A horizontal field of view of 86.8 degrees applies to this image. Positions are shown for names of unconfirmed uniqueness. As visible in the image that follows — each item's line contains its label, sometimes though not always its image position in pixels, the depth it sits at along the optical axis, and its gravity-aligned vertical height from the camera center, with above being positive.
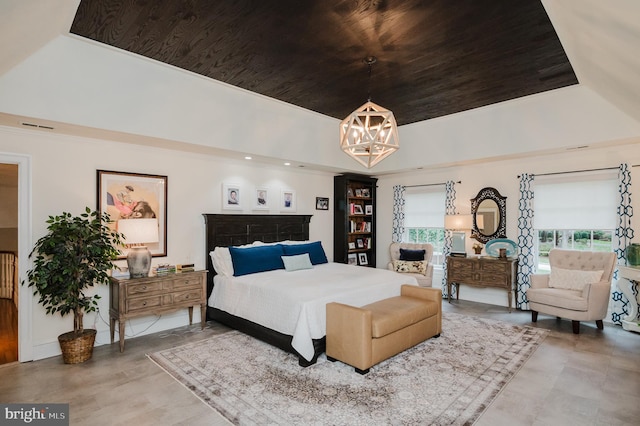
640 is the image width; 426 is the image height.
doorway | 5.39 -0.50
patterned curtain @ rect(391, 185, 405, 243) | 6.85 -0.02
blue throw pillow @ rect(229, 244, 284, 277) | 4.51 -0.63
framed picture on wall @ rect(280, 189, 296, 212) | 5.91 +0.23
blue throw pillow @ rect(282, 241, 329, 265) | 5.12 -0.58
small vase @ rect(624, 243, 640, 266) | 4.13 -0.52
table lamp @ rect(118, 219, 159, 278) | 3.79 -0.29
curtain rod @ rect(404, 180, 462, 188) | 6.32 +0.55
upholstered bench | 3.05 -1.13
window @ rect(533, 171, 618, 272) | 4.71 +0.00
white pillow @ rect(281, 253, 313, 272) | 4.79 -0.70
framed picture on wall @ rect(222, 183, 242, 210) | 5.07 +0.26
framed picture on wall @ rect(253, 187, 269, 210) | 5.48 +0.24
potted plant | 3.28 -0.55
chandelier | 3.28 +0.79
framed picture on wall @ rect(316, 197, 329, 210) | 6.54 +0.20
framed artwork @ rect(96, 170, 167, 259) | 3.96 +0.19
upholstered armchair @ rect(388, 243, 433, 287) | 5.77 -0.87
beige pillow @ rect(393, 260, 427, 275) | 5.85 -0.93
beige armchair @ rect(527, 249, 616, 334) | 4.09 -0.98
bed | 3.37 -0.88
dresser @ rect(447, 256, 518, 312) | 5.21 -0.96
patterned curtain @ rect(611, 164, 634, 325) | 4.47 -0.24
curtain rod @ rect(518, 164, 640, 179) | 4.64 +0.60
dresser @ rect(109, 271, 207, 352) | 3.65 -0.94
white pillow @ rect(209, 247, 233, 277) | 4.56 -0.65
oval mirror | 5.63 -0.04
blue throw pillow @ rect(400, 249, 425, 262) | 6.09 -0.76
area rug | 2.46 -1.46
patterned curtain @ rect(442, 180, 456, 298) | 6.14 +0.01
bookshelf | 6.68 -0.14
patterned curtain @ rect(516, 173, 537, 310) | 5.31 -0.53
